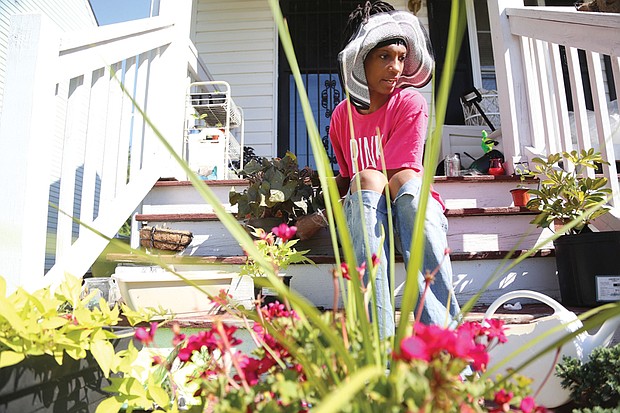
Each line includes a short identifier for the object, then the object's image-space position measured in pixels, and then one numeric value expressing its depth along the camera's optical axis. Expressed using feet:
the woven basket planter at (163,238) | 5.71
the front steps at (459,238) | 5.42
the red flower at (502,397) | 1.40
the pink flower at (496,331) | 1.88
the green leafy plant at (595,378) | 2.76
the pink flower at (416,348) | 1.06
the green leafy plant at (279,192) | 5.82
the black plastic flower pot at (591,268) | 4.57
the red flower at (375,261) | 2.03
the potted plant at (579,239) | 4.59
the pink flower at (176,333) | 1.57
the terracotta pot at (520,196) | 6.22
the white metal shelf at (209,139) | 9.94
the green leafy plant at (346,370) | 1.14
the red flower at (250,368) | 1.58
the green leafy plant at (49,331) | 1.91
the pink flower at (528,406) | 1.37
